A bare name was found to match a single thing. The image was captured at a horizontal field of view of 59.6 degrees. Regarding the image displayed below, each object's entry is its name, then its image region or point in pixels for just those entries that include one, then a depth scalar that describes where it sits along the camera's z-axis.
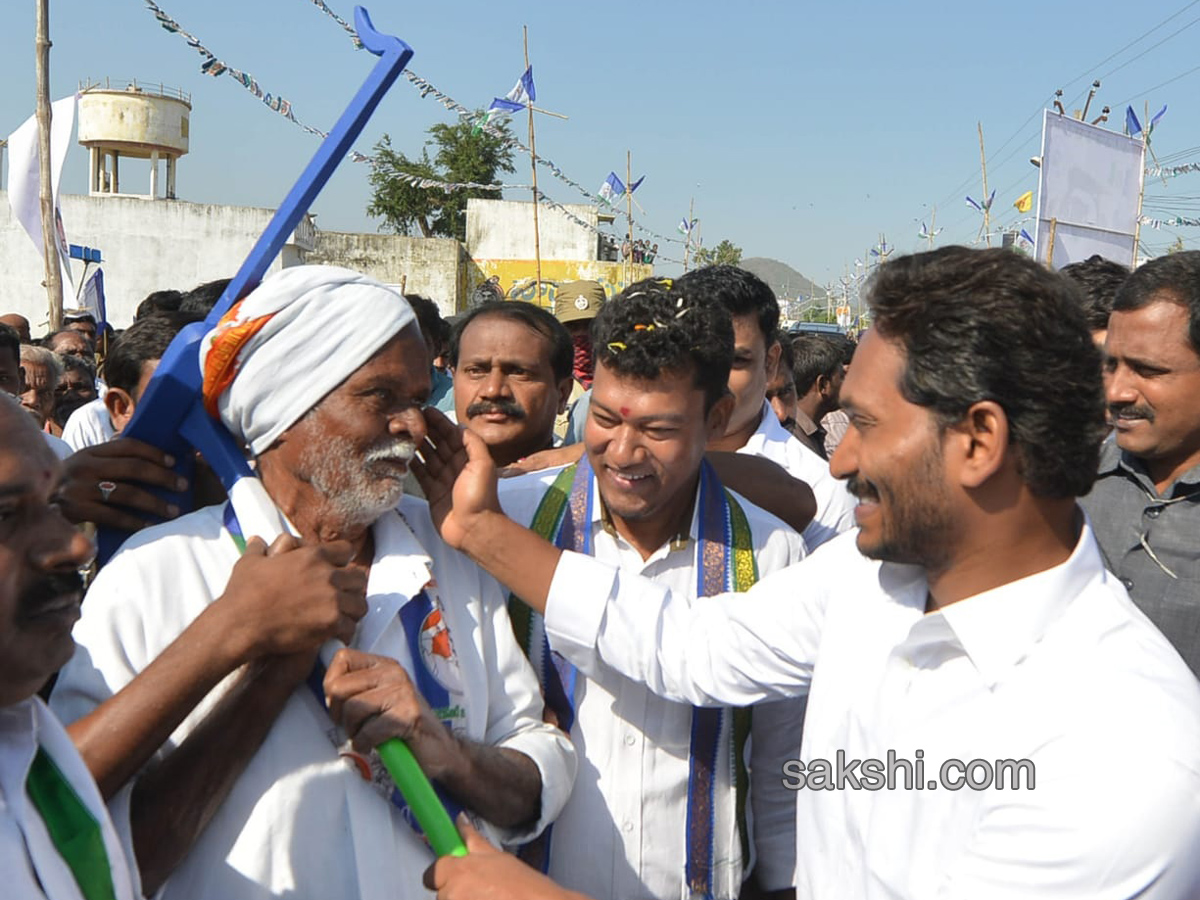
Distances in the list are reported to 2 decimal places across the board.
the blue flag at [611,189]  23.38
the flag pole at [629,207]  28.57
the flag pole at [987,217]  28.32
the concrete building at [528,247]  33.41
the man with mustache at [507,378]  3.65
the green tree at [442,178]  48.00
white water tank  30.06
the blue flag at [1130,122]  15.39
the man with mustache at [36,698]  1.34
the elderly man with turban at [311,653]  1.79
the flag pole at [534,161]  18.33
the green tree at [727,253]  85.96
